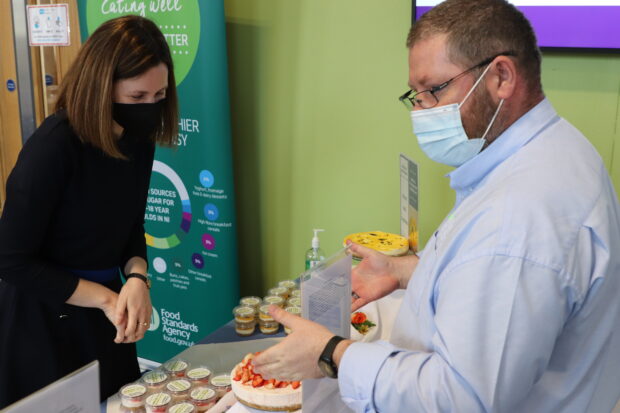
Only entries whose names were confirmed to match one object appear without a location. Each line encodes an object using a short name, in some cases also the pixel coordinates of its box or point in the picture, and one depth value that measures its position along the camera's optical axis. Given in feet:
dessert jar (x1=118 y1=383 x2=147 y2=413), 4.89
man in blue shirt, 2.94
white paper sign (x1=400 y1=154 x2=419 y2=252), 7.49
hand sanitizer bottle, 8.31
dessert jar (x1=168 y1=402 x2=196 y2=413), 4.75
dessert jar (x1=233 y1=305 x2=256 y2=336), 6.51
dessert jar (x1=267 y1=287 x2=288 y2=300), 6.99
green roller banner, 9.37
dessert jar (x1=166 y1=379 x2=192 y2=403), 4.96
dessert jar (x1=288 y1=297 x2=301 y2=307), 6.72
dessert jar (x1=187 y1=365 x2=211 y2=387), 5.26
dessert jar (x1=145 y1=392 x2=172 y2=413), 4.76
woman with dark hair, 5.42
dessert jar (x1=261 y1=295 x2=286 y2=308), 6.73
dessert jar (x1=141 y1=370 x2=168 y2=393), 5.09
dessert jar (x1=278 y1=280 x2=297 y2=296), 7.21
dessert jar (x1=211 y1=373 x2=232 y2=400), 5.13
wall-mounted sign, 10.77
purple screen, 7.37
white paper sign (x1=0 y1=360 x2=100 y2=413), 3.08
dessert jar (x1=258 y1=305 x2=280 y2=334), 6.49
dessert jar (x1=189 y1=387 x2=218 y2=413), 4.93
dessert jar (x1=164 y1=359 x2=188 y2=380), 5.33
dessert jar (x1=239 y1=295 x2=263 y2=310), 6.76
